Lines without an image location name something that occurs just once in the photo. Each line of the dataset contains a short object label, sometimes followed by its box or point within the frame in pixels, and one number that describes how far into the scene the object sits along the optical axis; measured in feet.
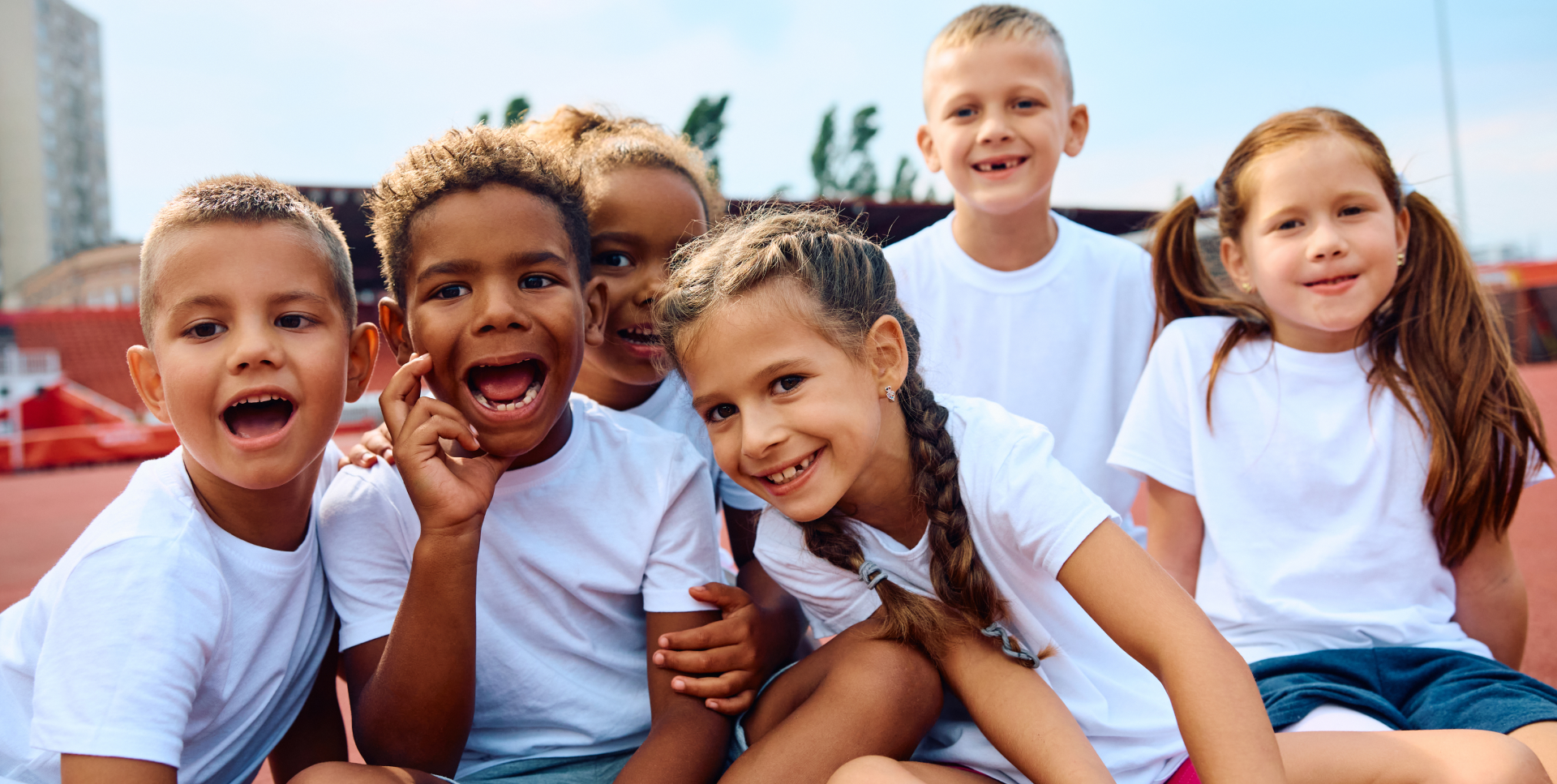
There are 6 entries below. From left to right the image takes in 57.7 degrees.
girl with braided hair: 2.85
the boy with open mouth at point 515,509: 3.06
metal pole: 56.65
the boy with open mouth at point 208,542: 2.71
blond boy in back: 4.13
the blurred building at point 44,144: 120.67
